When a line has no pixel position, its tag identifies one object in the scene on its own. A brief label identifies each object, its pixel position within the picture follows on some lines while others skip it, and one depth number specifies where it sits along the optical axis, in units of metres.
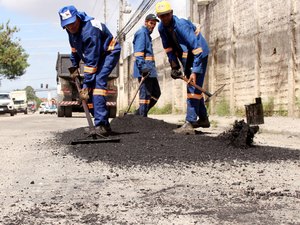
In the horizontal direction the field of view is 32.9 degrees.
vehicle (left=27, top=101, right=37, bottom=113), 78.71
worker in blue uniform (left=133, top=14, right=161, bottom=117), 9.80
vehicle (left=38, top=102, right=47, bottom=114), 56.49
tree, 44.50
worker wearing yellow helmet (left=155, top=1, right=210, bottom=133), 7.71
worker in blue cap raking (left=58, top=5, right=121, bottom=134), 7.17
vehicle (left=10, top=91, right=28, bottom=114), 49.50
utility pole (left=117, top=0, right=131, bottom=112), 39.75
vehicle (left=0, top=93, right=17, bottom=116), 36.78
